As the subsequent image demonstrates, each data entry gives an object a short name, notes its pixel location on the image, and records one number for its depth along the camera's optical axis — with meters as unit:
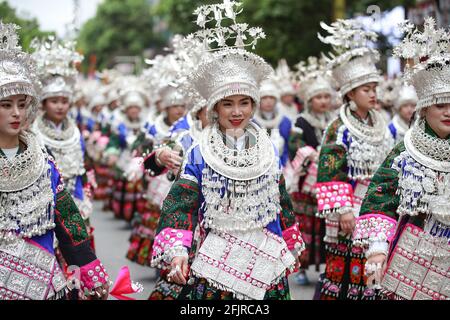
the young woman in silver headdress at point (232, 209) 5.00
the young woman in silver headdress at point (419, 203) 5.01
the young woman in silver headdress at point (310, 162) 9.46
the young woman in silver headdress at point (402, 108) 9.09
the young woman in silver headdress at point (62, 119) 7.82
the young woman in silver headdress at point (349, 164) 6.83
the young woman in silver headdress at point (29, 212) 4.79
